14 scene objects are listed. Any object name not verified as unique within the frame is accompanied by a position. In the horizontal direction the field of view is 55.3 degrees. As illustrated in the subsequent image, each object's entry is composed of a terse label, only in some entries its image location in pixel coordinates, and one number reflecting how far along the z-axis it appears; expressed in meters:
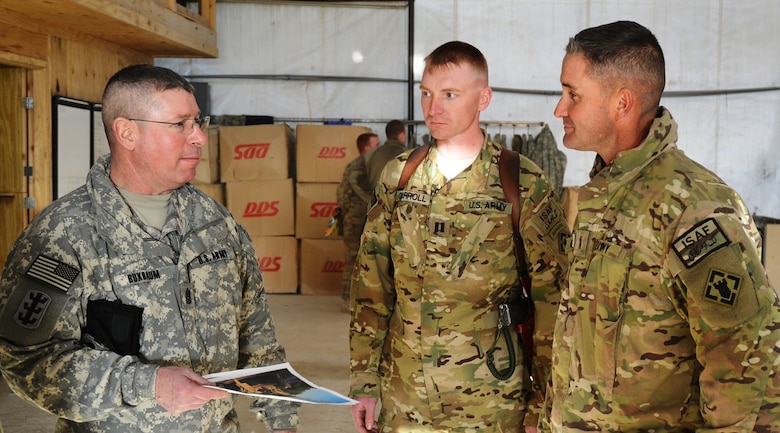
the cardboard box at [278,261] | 8.60
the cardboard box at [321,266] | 8.56
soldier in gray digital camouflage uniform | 1.63
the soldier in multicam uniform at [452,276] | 2.19
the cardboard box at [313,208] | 8.59
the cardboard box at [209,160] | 8.59
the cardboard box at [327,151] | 8.52
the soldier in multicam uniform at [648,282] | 1.33
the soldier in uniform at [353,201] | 7.48
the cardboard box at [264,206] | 8.61
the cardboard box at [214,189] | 8.66
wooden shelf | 4.82
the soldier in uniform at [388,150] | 7.23
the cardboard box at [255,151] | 8.55
